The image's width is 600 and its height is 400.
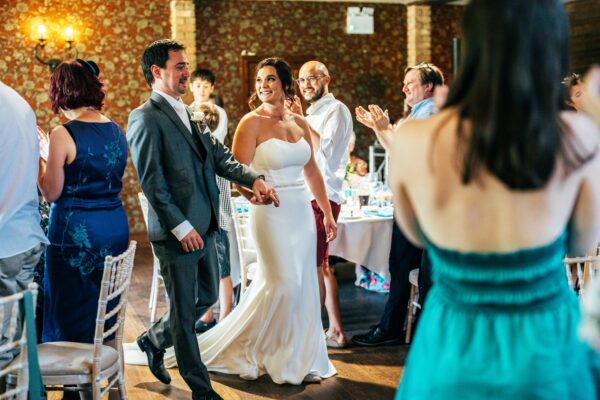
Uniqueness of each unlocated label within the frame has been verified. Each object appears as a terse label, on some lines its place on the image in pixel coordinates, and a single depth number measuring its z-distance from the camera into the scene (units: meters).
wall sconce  9.23
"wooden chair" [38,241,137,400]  2.87
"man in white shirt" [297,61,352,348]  4.95
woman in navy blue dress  3.41
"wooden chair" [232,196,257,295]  5.03
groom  3.38
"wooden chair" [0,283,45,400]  2.20
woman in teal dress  1.41
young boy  5.23
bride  4.14
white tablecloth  5.21
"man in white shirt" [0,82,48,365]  2.89
